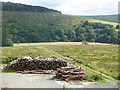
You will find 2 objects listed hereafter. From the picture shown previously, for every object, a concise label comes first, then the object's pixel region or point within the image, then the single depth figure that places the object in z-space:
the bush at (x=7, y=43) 78.49
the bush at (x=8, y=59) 21.16
